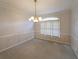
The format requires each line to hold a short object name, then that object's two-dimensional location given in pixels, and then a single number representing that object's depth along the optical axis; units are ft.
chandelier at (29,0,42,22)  8.77
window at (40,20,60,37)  13.57
